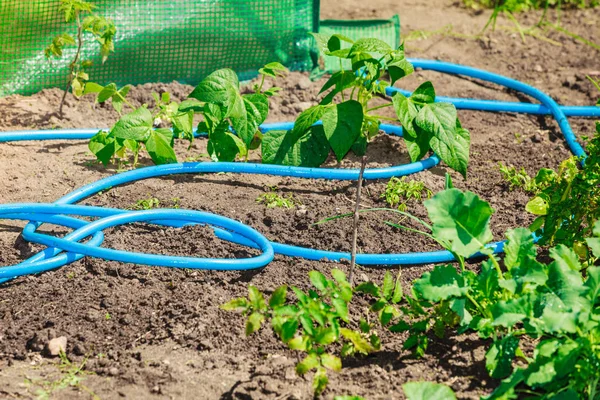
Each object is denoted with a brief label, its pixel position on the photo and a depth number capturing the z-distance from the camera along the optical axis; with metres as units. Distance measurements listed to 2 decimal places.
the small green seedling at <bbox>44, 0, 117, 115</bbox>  7.37
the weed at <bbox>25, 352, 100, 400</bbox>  4.72
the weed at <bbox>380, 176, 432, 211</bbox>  6.77
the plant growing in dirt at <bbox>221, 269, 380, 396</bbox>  4.39
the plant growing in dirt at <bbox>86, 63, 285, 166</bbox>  6.68
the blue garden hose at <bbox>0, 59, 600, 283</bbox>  5.72
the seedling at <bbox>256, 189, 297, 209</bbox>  6.70
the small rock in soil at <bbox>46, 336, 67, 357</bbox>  5.08
